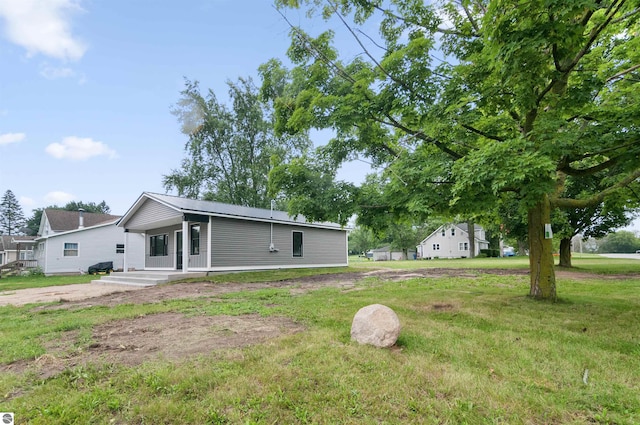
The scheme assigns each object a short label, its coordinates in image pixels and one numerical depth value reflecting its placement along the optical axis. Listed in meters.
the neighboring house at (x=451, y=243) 44.69
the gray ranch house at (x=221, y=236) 13.98
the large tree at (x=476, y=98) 4.25
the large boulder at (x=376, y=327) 3.62
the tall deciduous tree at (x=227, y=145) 24.62
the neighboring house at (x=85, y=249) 21.58
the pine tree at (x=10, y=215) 67.19
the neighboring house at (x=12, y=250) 33.97
